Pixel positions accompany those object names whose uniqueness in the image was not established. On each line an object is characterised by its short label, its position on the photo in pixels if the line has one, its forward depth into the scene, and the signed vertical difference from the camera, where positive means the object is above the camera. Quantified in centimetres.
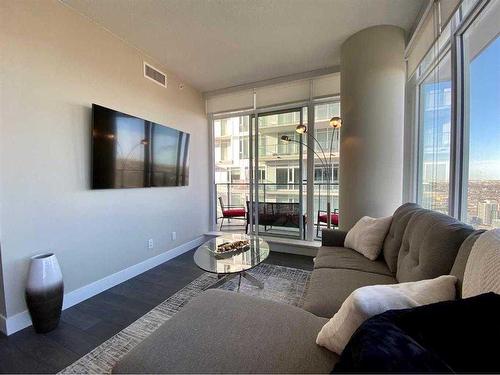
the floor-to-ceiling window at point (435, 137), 182 +43
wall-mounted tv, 216 +36
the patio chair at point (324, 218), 329 -53
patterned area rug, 139 -110
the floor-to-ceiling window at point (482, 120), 132 +41
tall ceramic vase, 162 -82
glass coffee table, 183 -69
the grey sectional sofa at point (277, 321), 80 -64
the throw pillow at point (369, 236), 190 -48
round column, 237 +72
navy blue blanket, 47 -37
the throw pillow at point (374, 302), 75 -41
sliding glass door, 350 +14
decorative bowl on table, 215 -65
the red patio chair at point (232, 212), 400 -52
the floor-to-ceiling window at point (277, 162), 333 +35
